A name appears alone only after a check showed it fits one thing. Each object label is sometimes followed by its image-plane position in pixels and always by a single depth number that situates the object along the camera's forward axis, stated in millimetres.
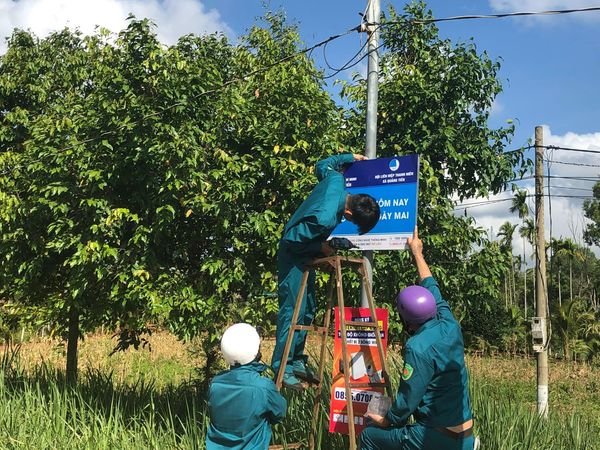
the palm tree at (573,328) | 24906
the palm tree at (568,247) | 35447
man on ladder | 3879
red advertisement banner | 4102
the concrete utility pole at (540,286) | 11594
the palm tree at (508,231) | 45288
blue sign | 4297
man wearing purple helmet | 3256
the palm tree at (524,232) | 42288
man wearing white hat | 3326
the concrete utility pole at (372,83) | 4832
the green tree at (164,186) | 6043
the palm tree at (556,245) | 36188
